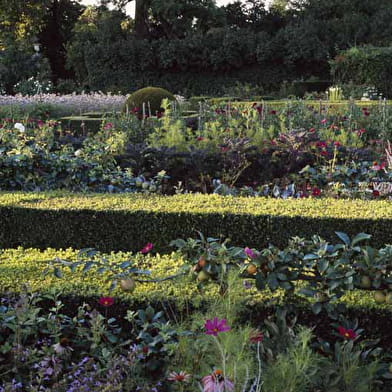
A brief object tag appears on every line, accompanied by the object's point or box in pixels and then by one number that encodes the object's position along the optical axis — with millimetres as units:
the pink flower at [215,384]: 1823
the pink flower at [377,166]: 5434
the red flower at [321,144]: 6219
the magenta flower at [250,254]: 2572
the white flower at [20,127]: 5898
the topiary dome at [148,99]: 11531
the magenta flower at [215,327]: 1997
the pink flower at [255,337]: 2139
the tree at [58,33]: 26484
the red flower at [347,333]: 2318
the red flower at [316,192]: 4914
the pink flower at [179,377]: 2029
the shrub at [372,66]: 16719
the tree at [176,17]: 22531
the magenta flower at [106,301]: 2422
